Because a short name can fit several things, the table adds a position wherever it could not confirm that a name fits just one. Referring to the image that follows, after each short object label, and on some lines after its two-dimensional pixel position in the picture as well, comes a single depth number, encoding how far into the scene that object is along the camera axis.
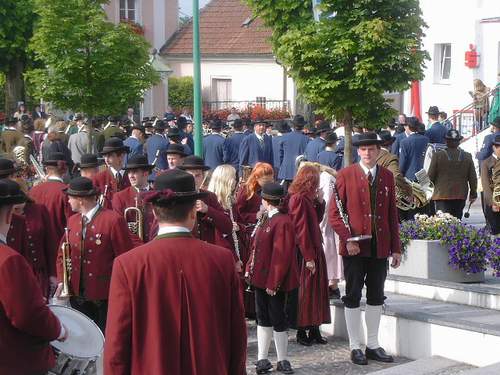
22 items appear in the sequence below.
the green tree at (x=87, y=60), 17.39
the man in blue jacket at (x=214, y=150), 18.98
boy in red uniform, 8.83
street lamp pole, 17.95
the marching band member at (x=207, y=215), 8.62
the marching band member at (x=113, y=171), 10.51
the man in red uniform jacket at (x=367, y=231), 9.24
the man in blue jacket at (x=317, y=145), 16.43
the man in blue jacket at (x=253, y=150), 18.77
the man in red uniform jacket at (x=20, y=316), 5.43
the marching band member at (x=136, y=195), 9.05
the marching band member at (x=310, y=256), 9.33
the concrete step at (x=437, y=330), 8.73
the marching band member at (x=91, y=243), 8.16
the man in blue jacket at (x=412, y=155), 16.77
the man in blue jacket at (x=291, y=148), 18.02
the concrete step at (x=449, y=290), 10.64
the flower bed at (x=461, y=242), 11.43
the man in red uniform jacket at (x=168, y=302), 4.88
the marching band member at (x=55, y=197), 9.50
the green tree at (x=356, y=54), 12.82
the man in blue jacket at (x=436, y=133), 19.44
